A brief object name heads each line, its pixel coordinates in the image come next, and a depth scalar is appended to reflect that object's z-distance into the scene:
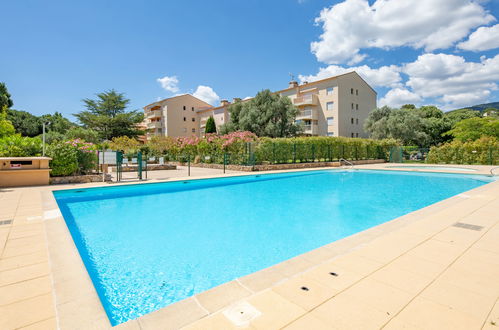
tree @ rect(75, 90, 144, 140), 37.88
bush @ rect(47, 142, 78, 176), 10.59
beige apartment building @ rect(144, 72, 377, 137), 33.50
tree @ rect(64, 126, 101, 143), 32.59
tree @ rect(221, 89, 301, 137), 31.28
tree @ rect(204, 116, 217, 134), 42.69
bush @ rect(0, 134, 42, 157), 10.44
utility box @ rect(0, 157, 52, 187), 9.62
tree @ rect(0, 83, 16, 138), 21.36
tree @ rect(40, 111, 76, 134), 42.97
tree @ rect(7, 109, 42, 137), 41.85
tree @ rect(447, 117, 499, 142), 30.33
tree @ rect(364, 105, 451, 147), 30.78
